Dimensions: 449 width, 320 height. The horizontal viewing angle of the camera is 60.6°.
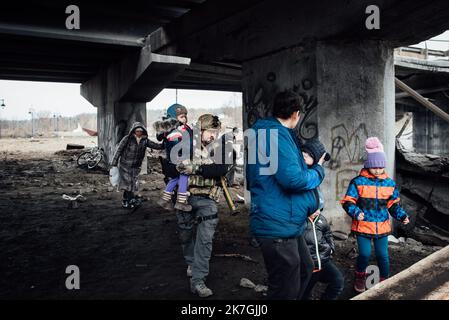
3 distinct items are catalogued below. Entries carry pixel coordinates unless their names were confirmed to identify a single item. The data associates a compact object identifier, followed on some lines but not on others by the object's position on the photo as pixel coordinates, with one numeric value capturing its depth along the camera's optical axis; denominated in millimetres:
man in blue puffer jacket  2480
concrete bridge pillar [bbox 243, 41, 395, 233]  5645
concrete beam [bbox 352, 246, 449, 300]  2219
